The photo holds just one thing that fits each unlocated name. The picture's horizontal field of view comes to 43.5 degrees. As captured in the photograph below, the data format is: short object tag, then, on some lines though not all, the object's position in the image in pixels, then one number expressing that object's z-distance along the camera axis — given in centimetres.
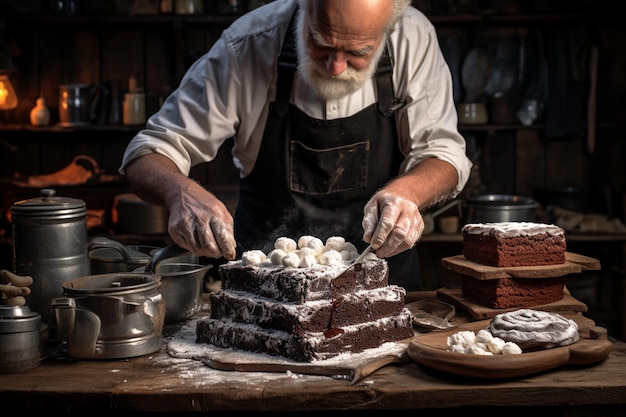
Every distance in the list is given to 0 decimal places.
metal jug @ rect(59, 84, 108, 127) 682
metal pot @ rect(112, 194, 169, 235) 607
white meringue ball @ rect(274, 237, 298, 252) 276
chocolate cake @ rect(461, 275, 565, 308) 293
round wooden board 227
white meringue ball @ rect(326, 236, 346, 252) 282
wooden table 221
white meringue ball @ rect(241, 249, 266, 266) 272
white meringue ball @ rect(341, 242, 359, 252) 283
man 355
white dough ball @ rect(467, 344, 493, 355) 237
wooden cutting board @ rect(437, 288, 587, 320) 290
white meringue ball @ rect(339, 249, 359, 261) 276
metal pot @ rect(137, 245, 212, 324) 275
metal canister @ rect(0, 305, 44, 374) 238
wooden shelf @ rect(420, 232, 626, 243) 605
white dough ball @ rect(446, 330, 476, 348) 245
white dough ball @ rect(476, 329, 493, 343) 244
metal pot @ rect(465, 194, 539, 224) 518
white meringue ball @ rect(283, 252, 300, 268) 261
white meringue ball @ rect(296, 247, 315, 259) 268
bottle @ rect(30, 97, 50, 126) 693
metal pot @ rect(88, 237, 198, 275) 297
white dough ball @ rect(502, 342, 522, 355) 236
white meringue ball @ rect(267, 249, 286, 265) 268
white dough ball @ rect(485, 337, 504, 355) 239
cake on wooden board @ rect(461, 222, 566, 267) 296
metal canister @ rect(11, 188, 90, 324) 272
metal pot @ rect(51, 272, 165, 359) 247
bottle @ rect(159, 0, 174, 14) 675
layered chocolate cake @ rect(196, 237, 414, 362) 250
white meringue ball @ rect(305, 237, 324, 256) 275
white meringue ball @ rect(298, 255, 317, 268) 262
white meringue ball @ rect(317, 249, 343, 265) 266
